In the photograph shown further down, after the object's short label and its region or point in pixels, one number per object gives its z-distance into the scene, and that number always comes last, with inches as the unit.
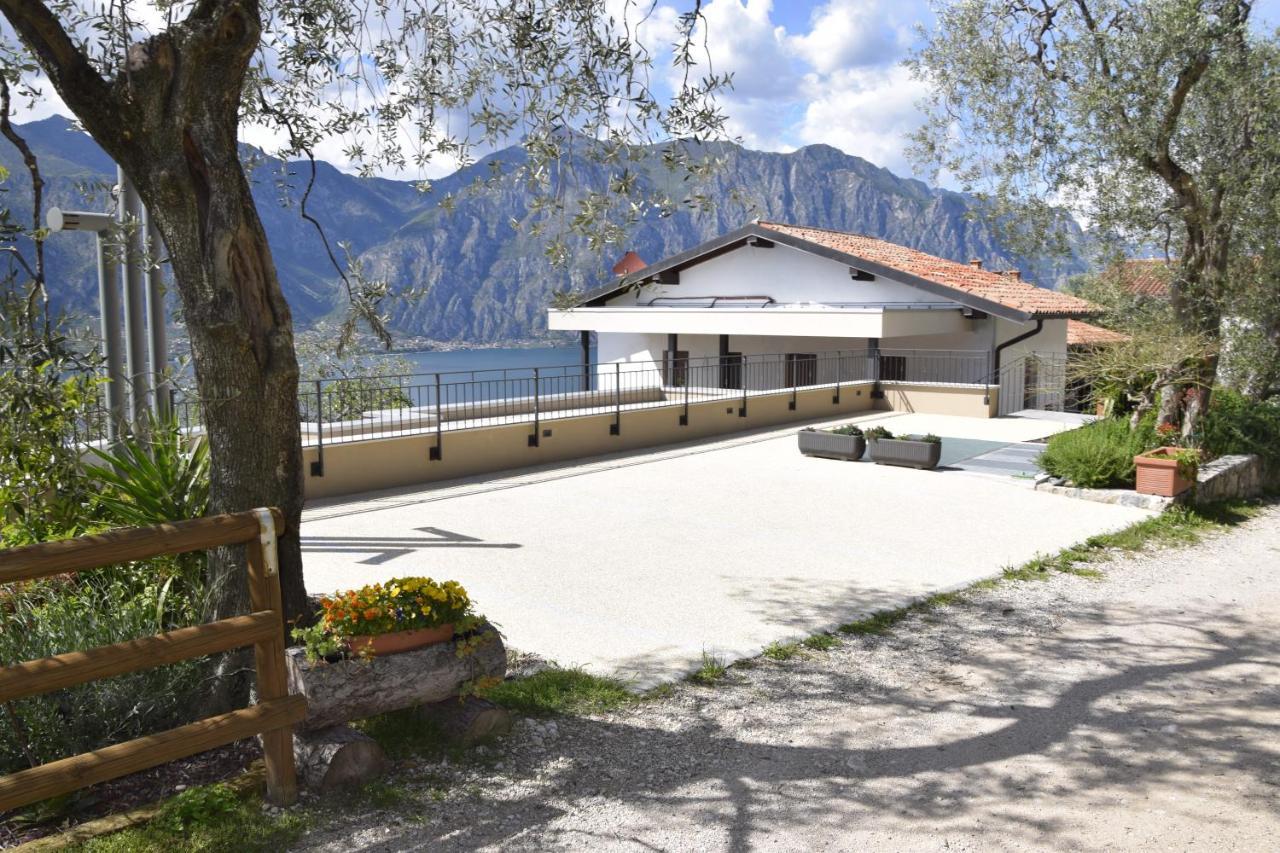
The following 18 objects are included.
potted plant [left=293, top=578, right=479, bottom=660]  171.3
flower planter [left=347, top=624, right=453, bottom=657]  171.8
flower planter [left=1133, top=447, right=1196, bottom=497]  447.8
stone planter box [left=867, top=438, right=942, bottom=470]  558.6
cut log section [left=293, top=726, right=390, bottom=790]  164.2
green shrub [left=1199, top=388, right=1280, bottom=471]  553.3
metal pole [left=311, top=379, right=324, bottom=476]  453.4
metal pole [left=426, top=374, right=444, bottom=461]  510.5
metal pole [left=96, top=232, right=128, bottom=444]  290.5
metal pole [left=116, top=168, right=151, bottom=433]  235.0
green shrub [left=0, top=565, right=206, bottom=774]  163.5
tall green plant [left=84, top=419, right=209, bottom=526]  221.9
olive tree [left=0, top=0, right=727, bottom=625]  173.8
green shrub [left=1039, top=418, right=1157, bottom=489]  482.0
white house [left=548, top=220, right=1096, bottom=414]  904.3
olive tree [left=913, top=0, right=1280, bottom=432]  478.6
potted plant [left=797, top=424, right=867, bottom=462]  588.1
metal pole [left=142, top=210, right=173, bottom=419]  283.1
